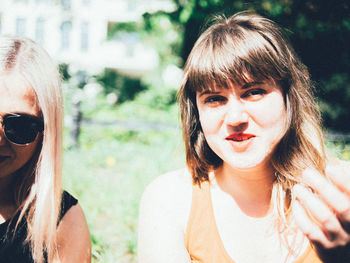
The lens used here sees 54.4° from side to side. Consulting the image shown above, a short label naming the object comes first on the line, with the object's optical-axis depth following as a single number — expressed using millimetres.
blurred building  21109
